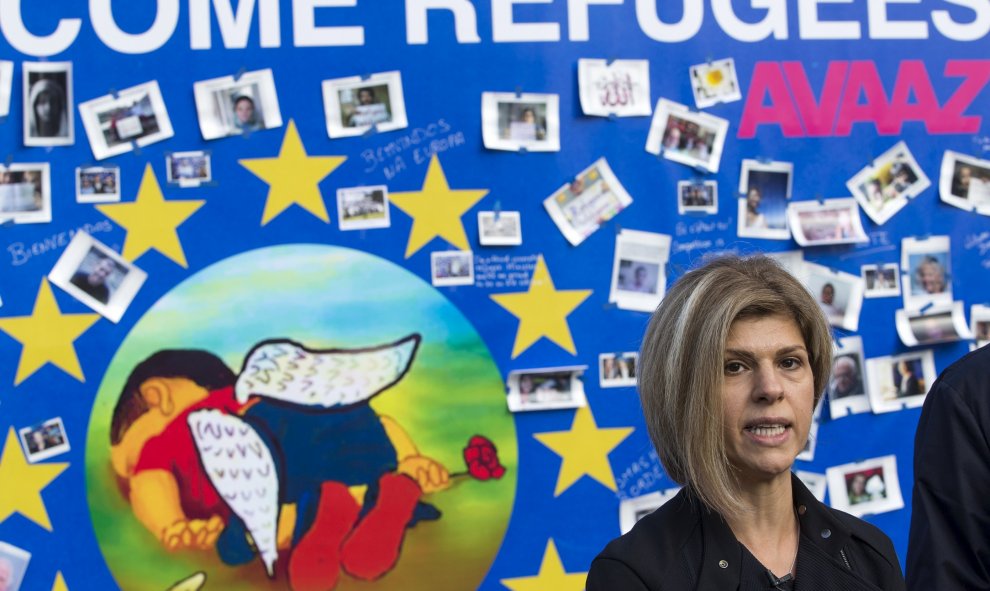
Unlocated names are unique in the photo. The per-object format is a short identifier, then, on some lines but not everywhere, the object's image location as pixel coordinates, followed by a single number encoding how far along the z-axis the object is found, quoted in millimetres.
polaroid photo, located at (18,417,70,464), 2273
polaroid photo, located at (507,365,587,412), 2385
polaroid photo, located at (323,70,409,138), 2375
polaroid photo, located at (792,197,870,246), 2506
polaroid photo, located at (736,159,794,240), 2496
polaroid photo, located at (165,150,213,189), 2332
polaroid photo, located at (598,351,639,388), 2422
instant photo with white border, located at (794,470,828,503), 2490
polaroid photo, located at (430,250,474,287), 2383
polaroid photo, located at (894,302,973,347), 2539
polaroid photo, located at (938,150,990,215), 2557
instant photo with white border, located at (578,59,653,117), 2434
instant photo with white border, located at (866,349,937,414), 2531
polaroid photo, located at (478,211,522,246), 2398
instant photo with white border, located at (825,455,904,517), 2500
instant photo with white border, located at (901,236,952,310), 2539
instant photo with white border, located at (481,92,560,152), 2404
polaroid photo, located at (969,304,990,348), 2553
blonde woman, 1418
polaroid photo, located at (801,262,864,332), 2525
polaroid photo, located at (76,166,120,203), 2318
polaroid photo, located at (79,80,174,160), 2318
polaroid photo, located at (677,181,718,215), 2471
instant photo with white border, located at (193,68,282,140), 2340
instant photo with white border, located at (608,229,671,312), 2441
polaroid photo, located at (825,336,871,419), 2521
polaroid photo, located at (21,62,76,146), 2307
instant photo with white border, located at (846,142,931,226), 2527
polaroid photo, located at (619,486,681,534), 2424
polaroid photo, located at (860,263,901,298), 2535
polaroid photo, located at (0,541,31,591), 2258
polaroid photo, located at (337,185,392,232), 2369
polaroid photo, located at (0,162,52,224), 2295
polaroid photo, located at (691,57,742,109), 2480
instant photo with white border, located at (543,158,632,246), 2422
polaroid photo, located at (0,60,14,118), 2311
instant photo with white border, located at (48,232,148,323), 2303
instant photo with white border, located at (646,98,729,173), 2463
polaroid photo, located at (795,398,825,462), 2492
